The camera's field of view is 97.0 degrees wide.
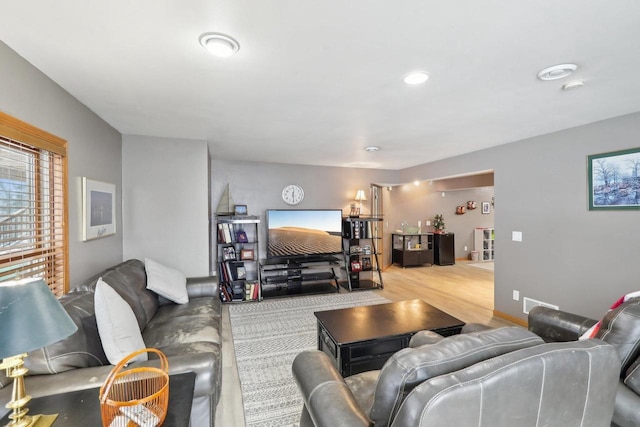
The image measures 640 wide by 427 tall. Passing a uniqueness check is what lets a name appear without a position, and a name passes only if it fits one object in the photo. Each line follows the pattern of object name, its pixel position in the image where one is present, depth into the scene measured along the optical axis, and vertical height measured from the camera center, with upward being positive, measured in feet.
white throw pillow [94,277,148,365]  5.23 -2.12
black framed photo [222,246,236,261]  14.69 -1.95
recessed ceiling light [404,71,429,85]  6.05 +3.02
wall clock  17.98 +1.40
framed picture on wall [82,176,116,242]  7.84 +0.27
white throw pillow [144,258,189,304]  9.00 -2.15
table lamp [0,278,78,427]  2.91 -1.16
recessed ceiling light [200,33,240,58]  4.72 +2.99
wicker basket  3.23 -2.37
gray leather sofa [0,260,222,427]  4.41 -2.54
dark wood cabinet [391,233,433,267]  22.86 -2.87
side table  3.60 -2.58
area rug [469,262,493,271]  23.14 -4.35
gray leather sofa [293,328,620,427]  2.60 -1.72
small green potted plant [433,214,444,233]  24.71 -0.84
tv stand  15.98 -3.50
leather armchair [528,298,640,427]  3.85 -2.13
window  5.15 +0.30
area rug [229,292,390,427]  6.62 -4.46
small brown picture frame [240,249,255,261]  14.92 -2.03
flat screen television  16.28 -0.99
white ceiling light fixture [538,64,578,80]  5.75 +2.99
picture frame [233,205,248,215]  15.69 +0.36
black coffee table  6.87 -2.97
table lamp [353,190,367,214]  19.10 +1.28
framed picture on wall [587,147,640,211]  8.70 +1.05
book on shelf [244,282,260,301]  14.61 -3.91
